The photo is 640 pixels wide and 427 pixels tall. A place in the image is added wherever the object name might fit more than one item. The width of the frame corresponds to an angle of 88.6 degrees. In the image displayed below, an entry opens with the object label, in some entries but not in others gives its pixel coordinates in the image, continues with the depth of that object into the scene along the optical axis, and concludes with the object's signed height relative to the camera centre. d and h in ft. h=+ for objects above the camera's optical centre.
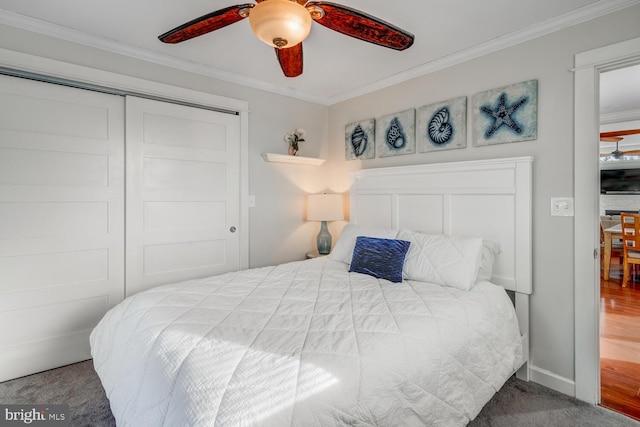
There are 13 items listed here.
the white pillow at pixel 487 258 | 7.34 -1.03
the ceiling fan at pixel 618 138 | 15.58 +3.88
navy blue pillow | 7.47 -1.07
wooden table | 15.51 -1.34
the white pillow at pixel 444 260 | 6.83 -1.04
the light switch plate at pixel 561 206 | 6.79 +0.15
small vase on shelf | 11.30 +2.54
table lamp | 11.14 +0.09
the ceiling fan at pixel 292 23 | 4.58 +2.97
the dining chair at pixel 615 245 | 16.26 -1.61
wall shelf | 10.73 +1.83
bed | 3.48 -1.68
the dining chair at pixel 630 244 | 14.24 -1.37
